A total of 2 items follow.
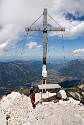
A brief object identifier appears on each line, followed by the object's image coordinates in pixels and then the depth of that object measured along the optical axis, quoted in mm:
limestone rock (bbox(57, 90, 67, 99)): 12132
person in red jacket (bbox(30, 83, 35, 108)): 10260
